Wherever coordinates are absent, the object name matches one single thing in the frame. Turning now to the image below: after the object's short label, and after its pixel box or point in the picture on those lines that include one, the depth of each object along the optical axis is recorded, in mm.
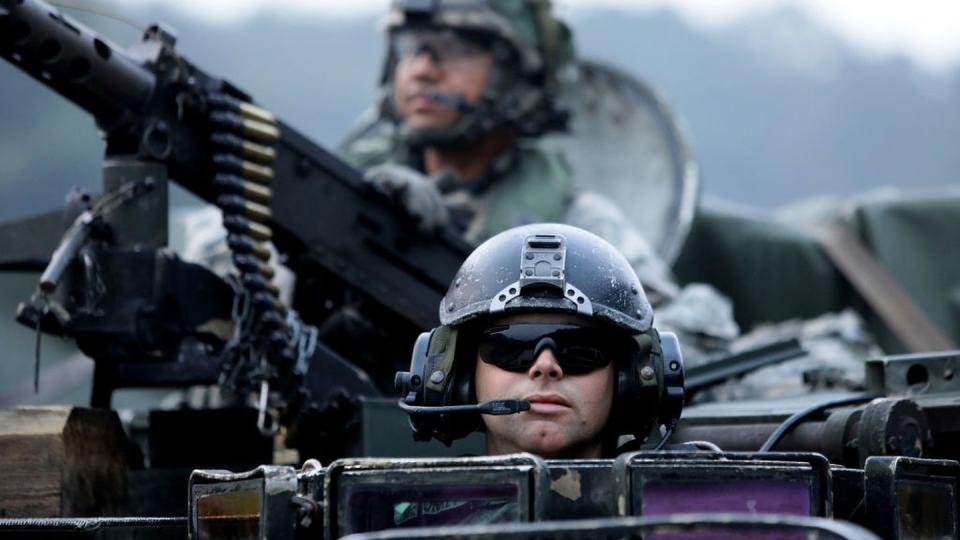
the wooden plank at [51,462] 12148
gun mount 14258
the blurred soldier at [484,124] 23156
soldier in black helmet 10734
